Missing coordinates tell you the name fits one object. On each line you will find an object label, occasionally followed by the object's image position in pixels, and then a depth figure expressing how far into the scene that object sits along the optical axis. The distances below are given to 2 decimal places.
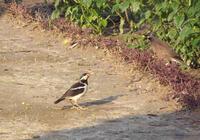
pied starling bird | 17.28
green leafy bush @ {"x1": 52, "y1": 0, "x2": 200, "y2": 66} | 19.16
